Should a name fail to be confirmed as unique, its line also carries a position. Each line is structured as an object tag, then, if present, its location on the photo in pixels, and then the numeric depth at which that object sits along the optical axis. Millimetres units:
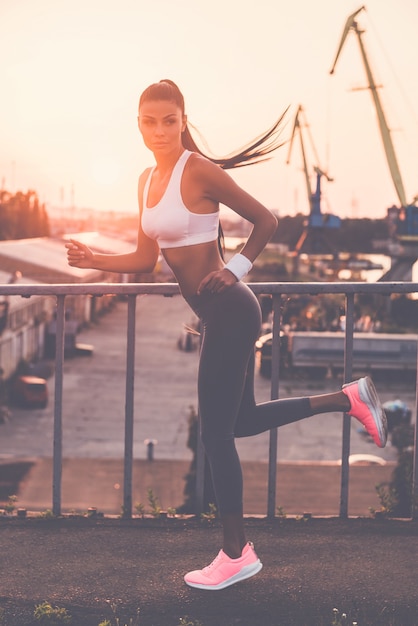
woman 3195
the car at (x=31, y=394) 31266
